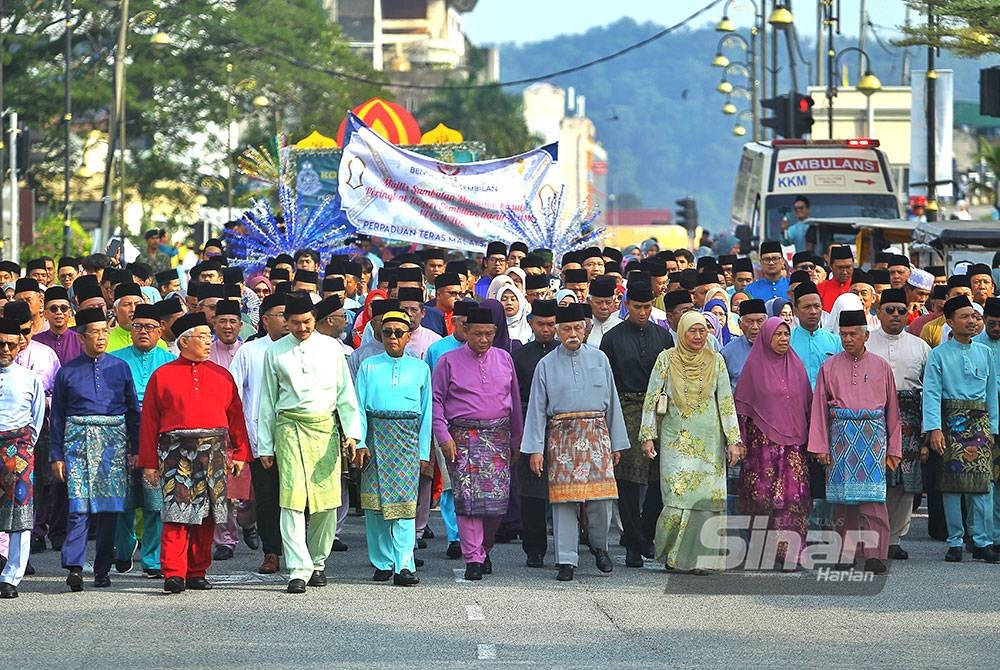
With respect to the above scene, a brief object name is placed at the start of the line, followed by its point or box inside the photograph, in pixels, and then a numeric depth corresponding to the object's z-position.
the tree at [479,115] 111.62
